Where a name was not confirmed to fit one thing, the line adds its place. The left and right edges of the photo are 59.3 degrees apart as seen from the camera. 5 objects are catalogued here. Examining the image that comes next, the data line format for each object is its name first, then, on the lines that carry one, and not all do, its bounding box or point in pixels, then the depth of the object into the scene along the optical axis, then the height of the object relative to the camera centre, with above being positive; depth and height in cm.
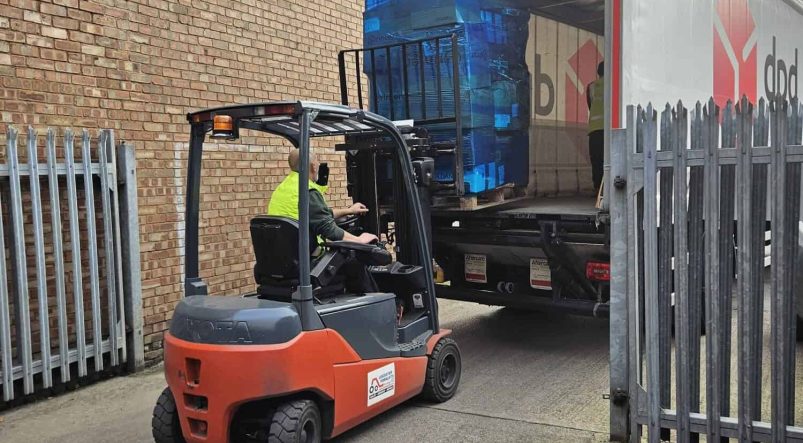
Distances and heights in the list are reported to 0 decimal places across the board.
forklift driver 442 -26
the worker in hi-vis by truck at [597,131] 705 +33
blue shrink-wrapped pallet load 593 +82
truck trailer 565 +51
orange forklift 373 -92
